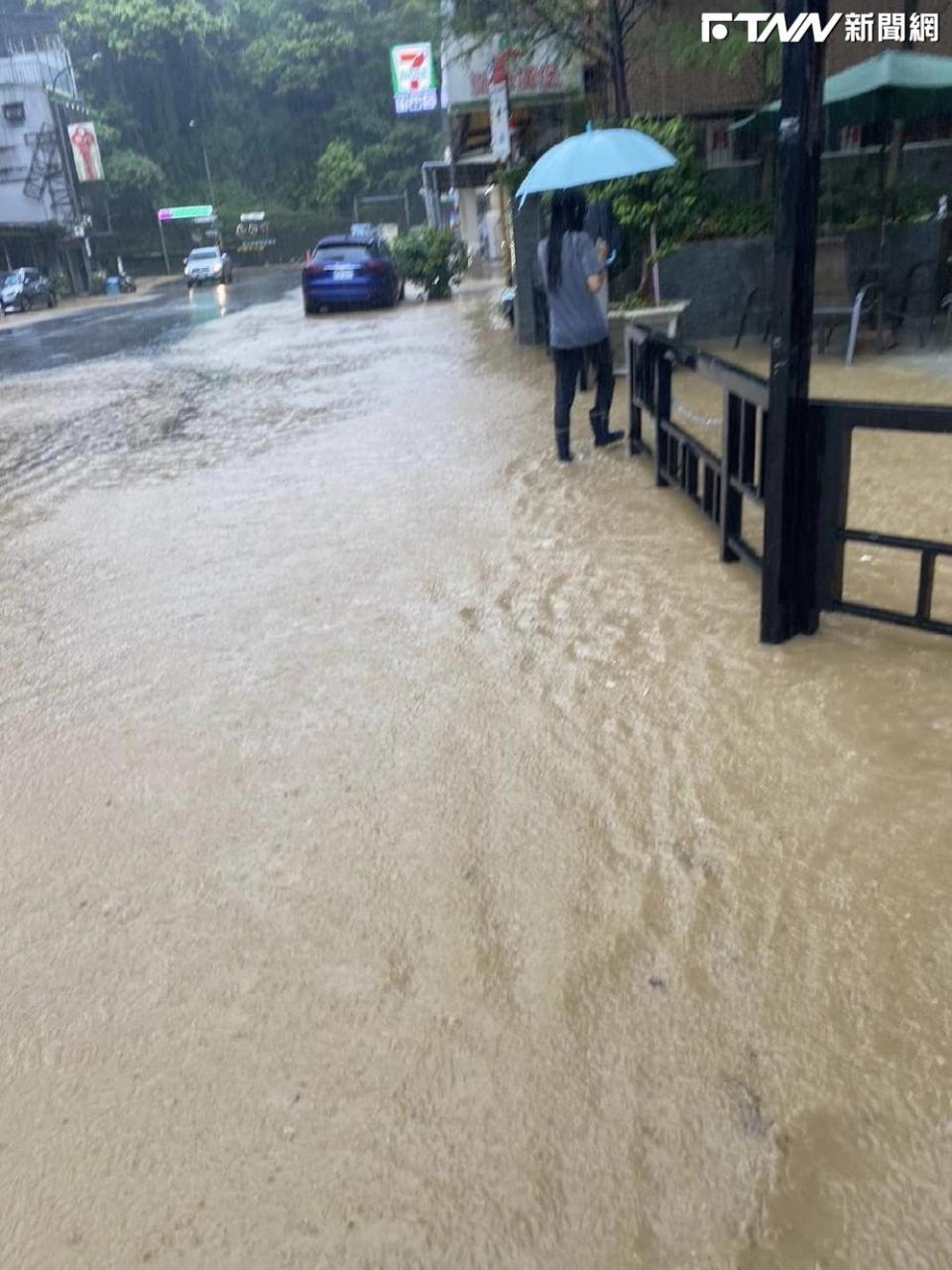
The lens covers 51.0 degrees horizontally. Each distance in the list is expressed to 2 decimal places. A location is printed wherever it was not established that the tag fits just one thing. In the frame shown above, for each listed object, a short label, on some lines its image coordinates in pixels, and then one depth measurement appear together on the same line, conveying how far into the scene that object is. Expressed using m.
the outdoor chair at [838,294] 8.68
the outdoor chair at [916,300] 10.13
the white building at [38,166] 48.97
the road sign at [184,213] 59.94
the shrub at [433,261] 23.33
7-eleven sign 36.06
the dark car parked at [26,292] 34.75
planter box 9.07
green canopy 8.29
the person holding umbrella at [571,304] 6.34
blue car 21.25
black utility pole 3.14
